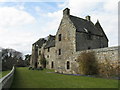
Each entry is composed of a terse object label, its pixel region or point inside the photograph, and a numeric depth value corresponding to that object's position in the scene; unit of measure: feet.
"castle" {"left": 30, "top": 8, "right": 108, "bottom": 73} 63.98
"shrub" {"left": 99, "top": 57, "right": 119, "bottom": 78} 41.57
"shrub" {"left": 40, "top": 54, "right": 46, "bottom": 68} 115.14
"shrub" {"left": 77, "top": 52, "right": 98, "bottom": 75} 49.60
